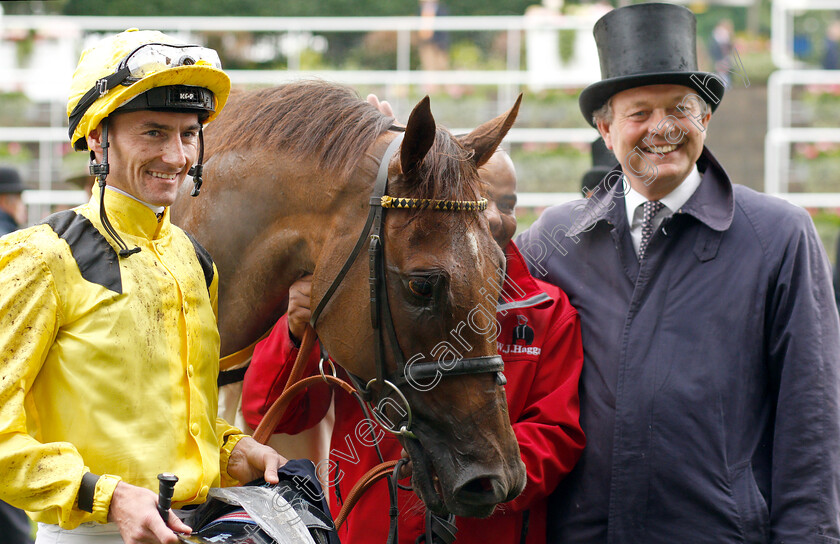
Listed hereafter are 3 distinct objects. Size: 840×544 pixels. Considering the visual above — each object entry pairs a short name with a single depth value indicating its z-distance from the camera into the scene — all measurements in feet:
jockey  10.39
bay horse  13.74
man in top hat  15.69
